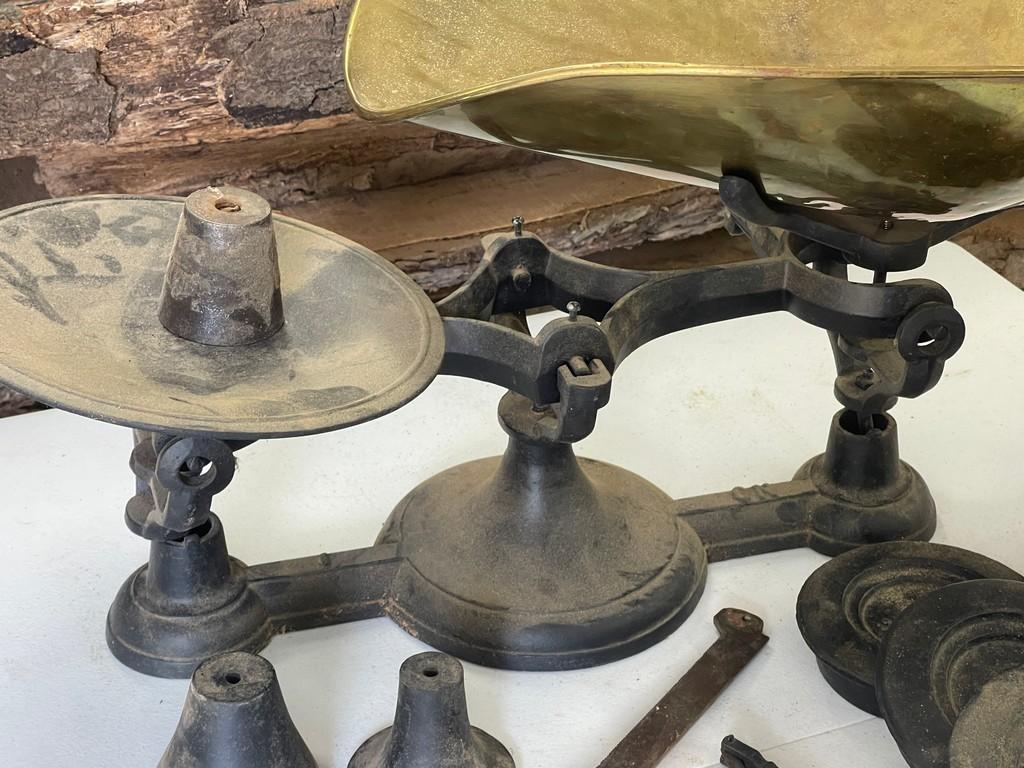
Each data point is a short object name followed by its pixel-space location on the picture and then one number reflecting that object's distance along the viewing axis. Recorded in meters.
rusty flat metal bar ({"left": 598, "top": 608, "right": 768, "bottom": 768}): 1.22
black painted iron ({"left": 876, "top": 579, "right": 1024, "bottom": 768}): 1.15
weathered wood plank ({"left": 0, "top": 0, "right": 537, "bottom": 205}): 1.64
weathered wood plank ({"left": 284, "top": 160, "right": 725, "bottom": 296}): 2.00
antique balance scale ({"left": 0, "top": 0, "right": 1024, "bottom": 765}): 1.00
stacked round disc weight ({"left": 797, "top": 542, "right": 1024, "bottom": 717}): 1.30
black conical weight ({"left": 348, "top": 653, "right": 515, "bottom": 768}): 1.10
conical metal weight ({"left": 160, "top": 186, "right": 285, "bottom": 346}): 1.10
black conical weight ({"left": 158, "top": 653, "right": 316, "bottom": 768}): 1.08
